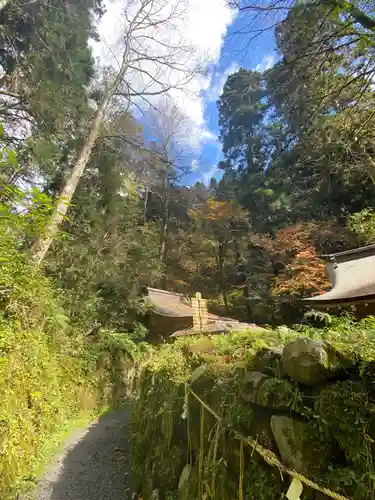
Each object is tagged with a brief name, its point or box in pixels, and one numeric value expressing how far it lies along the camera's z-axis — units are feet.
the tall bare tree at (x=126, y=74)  27.50
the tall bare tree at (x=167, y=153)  32.10
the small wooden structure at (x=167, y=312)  40.65
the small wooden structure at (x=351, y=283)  15.65
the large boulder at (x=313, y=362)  4.39
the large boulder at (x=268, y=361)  5.43
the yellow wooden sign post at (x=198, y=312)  25.67
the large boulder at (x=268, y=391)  4.83
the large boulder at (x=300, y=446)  4.16
